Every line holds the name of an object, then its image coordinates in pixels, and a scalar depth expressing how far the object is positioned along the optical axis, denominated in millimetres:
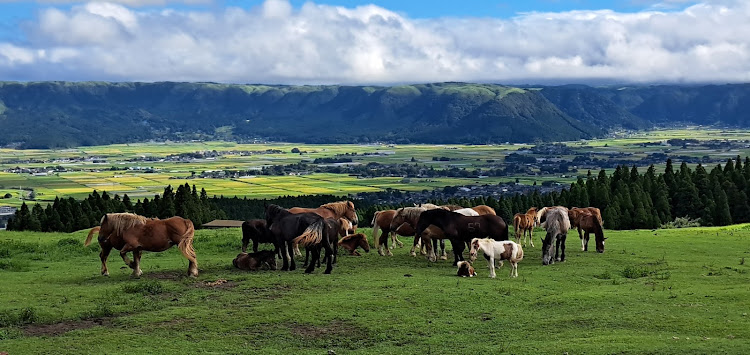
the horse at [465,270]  22156
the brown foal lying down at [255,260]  23375
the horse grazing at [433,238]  24578
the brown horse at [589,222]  27953
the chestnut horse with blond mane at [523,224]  29203
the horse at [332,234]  23031
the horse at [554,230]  24859
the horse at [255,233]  26406
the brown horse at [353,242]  26906
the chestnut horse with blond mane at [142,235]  21859
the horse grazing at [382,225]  27391
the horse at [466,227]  24250
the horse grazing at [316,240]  22406
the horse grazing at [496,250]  22016
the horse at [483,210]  29100
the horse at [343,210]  29272
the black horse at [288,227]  22797
